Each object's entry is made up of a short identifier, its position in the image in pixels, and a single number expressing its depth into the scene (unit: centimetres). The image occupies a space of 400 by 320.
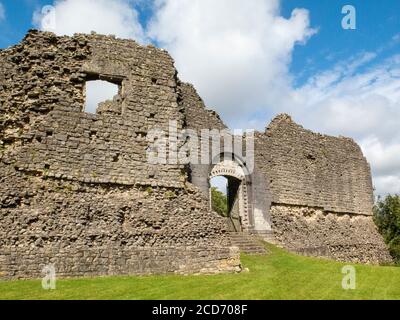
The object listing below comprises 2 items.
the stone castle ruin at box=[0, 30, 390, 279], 1192
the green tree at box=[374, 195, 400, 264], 3284
